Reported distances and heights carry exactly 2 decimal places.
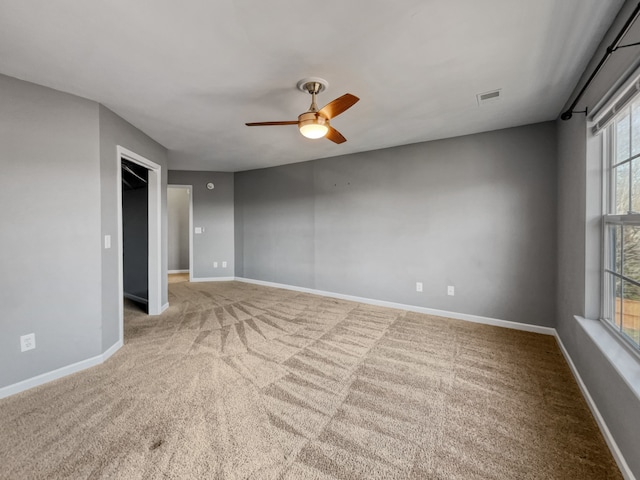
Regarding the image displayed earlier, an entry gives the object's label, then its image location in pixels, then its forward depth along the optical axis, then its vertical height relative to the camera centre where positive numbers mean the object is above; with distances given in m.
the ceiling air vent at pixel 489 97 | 2.33 +1.27
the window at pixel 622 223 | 1.62 +0.09
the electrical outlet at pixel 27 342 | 2.09 -0.82
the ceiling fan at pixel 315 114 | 2.07 +0.97
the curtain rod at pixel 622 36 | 1.20 +0.99
